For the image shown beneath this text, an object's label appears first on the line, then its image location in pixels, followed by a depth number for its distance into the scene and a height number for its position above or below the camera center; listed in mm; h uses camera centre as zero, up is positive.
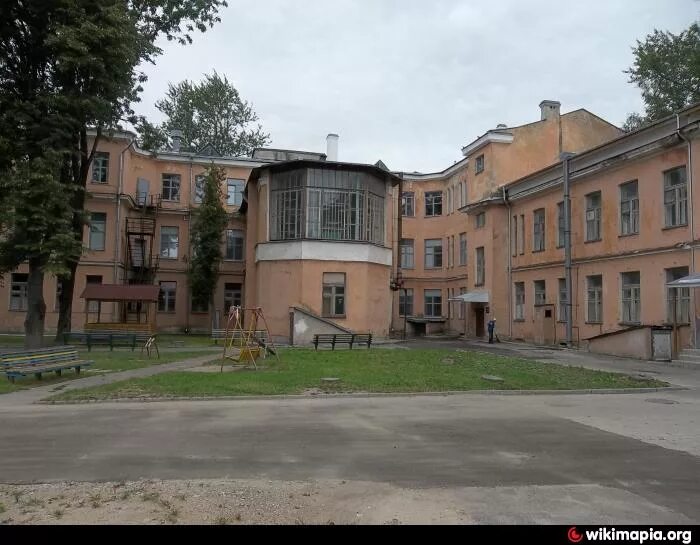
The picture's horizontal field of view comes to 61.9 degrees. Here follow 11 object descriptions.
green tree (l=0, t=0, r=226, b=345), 21125 +8737
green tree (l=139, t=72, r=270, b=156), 60125 +19991
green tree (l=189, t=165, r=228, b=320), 39312 +4924
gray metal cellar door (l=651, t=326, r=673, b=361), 21750 -1082
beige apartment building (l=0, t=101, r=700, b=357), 24344 +4270
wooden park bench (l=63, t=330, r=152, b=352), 25392 -1421
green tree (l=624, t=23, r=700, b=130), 35969 +15367
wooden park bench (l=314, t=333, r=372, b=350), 25484 -1268
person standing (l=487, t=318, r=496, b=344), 33906 -905
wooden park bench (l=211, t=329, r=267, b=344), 30016 -1350
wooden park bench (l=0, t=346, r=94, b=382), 14461 -1470
